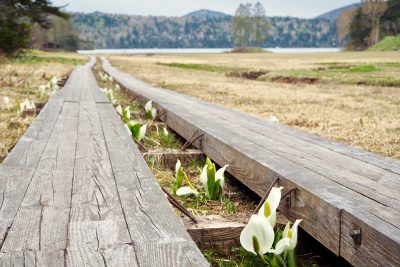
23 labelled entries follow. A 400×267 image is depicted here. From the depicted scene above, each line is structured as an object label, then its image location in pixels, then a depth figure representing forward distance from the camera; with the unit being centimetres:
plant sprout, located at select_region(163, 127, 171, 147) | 487
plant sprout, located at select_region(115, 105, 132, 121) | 507
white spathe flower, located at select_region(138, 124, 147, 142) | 424
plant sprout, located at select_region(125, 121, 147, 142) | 425
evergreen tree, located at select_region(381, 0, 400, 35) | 7350
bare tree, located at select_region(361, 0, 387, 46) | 7350
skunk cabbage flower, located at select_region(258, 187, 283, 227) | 201
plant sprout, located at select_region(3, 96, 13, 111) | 635
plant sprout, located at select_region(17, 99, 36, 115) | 576
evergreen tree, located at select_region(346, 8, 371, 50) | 7806
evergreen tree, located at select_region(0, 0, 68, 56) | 1901
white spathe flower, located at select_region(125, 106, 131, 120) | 506
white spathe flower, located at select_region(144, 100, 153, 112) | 615
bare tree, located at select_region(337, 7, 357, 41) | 9776
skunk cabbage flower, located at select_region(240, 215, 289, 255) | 183
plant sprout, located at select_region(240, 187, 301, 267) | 183
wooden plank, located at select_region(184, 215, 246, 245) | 227
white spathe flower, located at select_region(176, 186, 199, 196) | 278
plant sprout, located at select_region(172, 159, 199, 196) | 304
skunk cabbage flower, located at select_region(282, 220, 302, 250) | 188
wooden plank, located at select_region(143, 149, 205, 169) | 386
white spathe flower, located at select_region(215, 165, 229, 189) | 289
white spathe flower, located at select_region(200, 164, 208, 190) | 292
